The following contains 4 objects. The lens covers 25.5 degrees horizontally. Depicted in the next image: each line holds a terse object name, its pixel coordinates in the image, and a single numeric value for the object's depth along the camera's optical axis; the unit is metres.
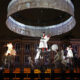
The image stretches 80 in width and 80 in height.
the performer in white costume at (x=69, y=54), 11.42
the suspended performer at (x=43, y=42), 9.95
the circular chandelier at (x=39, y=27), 8.74
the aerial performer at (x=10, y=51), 11.74
